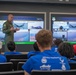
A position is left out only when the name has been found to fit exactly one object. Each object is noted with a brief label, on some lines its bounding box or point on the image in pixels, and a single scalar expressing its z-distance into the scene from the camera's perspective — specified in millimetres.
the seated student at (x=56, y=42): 5360
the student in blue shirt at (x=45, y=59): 2461
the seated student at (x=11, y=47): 5465
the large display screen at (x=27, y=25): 8945
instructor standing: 7138
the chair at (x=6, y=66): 3019
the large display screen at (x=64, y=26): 9195
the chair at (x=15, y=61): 3857
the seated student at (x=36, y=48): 4982
